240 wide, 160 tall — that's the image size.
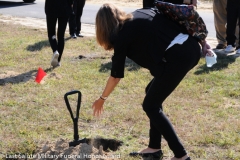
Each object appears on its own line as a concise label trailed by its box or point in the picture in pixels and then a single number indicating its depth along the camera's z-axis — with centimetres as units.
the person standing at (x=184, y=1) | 529
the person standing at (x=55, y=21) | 740
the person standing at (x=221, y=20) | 913
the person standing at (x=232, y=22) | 843
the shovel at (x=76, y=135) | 408
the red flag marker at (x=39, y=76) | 634
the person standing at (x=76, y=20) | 1027
